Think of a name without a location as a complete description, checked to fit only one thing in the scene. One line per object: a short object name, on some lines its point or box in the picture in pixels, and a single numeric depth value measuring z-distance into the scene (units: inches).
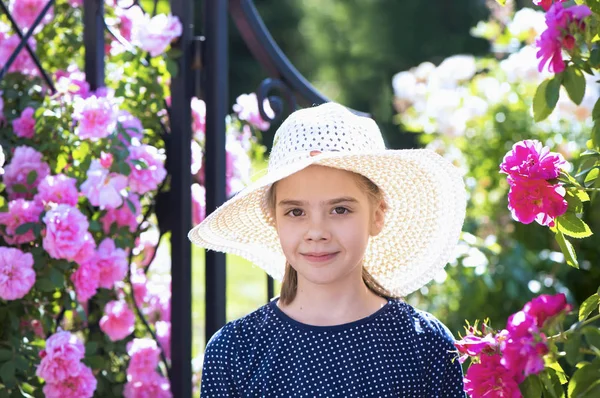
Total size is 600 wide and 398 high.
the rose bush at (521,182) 83.4
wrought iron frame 160.6
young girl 117.6
